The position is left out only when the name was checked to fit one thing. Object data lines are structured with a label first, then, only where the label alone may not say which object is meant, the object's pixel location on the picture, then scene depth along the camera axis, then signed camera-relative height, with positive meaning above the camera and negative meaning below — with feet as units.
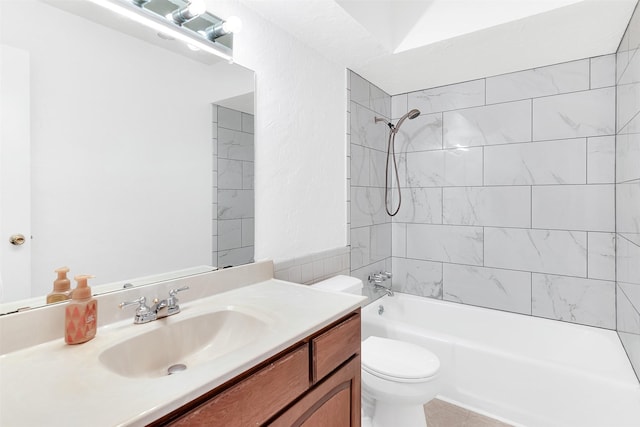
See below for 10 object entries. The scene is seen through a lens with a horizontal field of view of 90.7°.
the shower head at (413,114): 7.90 +2.48
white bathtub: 5.03 -2.83
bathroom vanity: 1.99 -1.19
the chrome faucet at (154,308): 3.32 -1.06
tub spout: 8.19 -2.01
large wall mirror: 2.85 +0.65
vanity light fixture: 3.41 +2.21
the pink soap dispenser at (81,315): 2.79 -0.94
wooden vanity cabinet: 2.28 -1.56
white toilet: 4.81 -2.60
